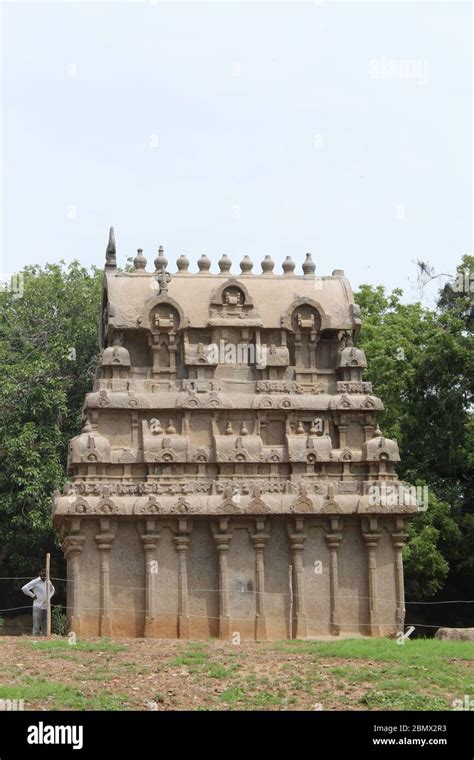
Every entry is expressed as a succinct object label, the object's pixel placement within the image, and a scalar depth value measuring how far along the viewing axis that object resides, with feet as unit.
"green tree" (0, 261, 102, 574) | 148.66
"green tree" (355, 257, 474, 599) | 134.92
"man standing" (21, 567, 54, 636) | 105.19
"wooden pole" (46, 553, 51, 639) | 99.91
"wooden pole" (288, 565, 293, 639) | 103.55
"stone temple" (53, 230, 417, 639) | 103.19
